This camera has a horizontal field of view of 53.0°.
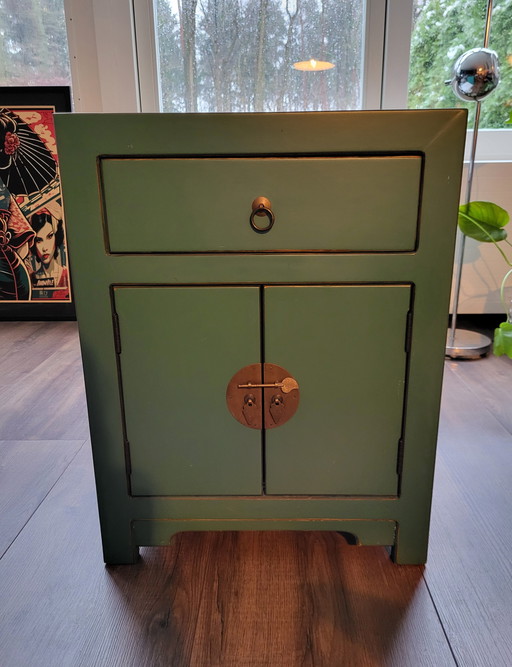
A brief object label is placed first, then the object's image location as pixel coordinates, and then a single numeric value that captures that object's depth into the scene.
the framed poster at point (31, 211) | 2.36
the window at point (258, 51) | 2.12
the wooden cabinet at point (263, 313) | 0.78
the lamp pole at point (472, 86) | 1.82
